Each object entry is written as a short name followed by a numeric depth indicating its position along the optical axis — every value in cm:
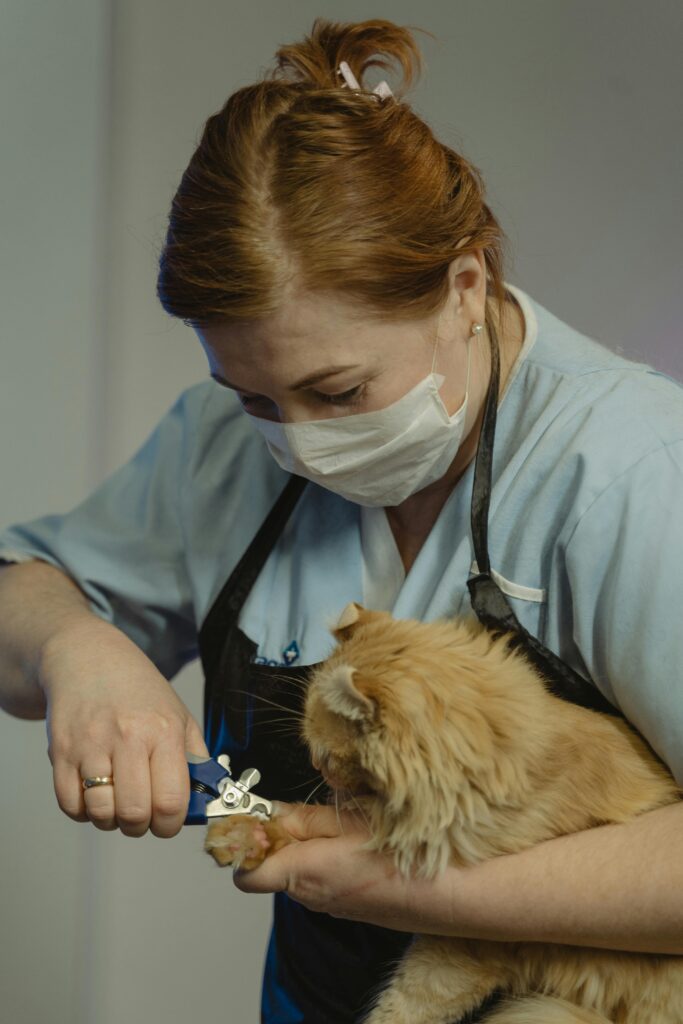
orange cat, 152
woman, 153
